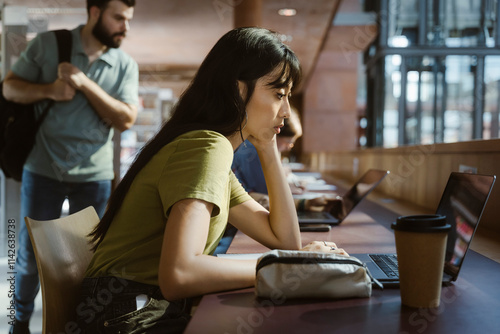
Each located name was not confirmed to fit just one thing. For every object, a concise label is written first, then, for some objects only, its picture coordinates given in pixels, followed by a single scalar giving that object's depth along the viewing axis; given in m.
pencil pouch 0.80
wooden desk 0.67
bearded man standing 2.04
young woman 0.86
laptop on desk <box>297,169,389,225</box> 1.72
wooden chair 1.05
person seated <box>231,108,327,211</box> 2.06
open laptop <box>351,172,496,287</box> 0.87
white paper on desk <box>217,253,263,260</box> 1.10
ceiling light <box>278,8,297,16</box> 6.42
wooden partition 1.52
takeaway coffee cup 0.72
